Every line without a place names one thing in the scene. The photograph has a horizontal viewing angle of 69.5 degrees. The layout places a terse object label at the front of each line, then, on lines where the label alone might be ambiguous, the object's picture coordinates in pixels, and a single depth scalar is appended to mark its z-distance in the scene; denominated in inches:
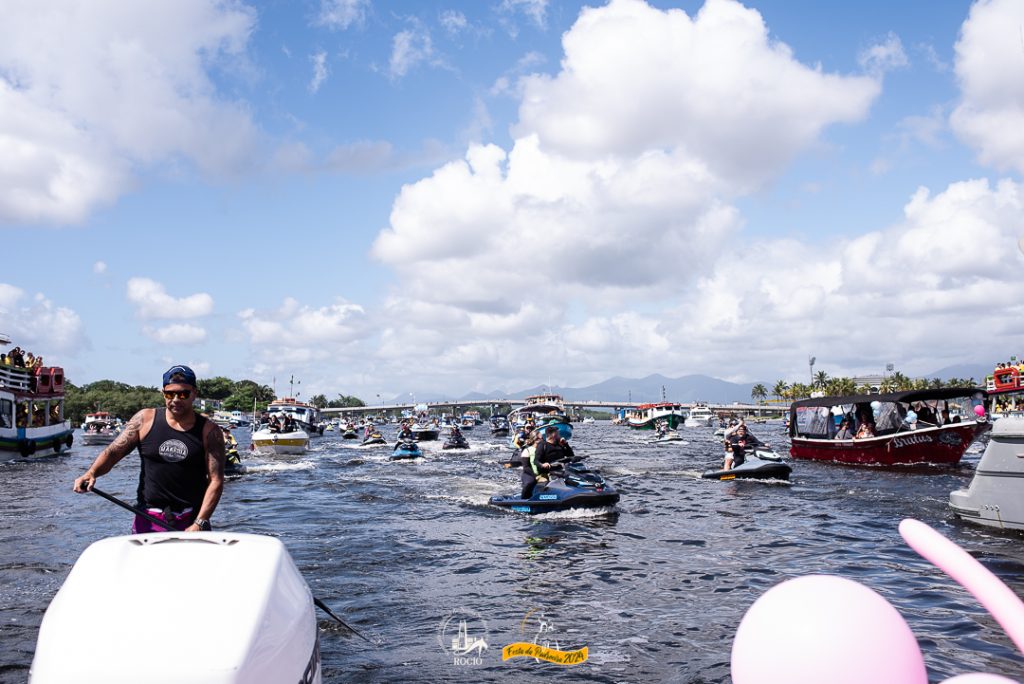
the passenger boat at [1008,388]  1866.4
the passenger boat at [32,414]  1514.5
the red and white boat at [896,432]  1065.5
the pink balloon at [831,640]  74.6
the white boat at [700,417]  4515.3
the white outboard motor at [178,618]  119.9
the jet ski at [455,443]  1877.5
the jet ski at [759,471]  914.1
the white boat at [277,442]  1577.3
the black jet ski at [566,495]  628.7
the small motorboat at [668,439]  2317.9
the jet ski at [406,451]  1444.4
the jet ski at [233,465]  1047.2
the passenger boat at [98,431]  2461.9
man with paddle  209.9
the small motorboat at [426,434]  2338.8
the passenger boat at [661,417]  4006.6
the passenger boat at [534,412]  2105.8
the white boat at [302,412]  2883.9
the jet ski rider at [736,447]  1000.2
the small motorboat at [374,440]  2130.5
